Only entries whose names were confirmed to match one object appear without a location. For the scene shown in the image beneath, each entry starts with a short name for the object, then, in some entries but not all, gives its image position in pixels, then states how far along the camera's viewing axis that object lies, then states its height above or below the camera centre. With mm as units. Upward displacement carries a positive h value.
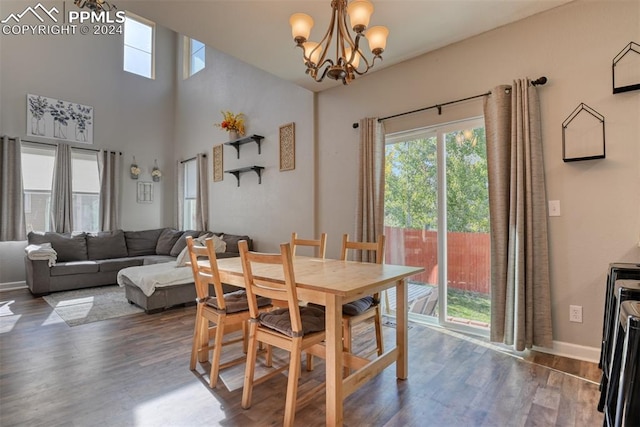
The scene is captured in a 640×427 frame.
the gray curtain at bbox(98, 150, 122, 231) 5801 +548
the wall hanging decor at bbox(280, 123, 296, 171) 4371 +990
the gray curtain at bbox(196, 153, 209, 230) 5926 +440
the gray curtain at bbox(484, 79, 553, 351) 2475 -83
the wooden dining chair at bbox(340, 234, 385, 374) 2127 -648
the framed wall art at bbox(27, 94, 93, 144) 5152 +1690
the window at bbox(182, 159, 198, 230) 6461 +474
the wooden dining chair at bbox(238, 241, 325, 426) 1634 -607
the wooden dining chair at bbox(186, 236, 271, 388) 2049 -640
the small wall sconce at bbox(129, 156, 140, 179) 6270 +952
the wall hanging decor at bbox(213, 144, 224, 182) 5683 +984
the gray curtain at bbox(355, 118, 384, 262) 3438 +344
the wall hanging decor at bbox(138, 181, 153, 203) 6426 +536
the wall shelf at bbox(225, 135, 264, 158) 4828 +1223
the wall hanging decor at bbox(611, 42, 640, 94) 2189 +1034
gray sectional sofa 3864 -648
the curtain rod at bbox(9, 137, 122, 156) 5077 +1250
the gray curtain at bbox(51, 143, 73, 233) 5301 +428
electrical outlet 2395 -738
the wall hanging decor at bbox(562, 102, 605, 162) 2322 +609
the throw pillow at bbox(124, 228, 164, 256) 5770 -436
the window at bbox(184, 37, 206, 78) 6297 +3308
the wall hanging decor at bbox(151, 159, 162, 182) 6559 +937
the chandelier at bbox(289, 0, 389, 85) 1976 +1135
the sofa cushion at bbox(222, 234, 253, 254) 4793 -354
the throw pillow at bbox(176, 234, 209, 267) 3848 -500
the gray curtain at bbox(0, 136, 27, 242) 4809 +393
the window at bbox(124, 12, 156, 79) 6297 +3522
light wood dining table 1592 -415
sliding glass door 2938 -22
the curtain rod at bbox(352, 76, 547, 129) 2506 +1076
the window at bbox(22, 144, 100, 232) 5160 +557
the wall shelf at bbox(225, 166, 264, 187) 4836 +754
